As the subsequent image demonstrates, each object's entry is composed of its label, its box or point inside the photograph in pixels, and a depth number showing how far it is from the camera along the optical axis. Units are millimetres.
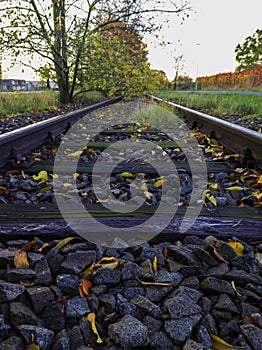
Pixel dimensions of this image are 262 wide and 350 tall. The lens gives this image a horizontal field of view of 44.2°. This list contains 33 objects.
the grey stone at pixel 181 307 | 1114
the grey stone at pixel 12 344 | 990
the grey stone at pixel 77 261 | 1340
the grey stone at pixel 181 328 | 1027
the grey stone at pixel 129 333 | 1007
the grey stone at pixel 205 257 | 1418
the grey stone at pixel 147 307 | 1126
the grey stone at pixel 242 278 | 1288
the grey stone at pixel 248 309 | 1144
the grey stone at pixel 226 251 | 1461
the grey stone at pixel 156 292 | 1213
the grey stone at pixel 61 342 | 1004
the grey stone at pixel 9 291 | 1157
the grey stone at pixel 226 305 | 1155
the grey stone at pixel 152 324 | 1073
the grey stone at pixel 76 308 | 1119
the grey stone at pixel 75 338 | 1023
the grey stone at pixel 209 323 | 1079
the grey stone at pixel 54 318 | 1079
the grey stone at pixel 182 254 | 1415
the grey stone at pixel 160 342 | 1014
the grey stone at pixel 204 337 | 1023
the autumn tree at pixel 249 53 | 48688
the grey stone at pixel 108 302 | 1163
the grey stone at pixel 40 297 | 1152
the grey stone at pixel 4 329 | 1040
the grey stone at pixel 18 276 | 1287
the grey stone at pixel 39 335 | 1014
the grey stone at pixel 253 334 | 1013
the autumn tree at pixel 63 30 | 8734
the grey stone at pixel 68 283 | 1233
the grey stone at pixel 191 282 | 1270
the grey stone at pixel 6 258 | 1402
